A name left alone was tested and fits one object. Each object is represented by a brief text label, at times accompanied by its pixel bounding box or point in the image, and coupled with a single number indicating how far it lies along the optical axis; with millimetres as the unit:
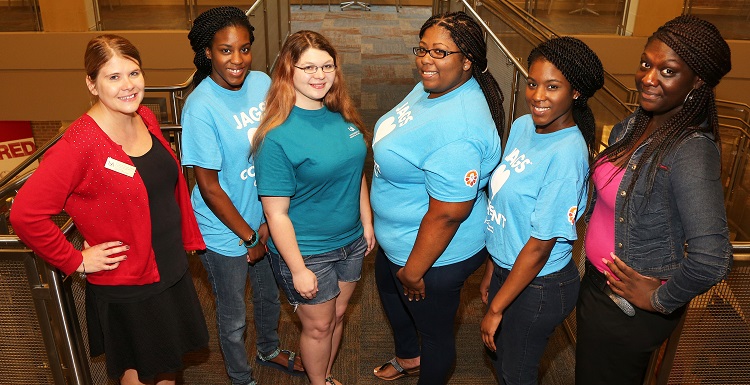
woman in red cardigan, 1835
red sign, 9969
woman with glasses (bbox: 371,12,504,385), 2033
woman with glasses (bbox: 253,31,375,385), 2123
